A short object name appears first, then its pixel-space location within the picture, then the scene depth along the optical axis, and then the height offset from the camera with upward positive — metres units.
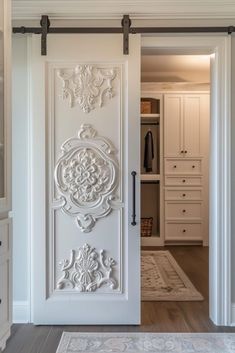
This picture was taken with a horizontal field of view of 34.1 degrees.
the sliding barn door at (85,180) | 2.97 -0.08
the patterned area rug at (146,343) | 2.59 -1.21
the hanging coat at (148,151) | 6.15 +0.31
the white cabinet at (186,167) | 6.09 +0.05
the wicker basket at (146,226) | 6.05 -0.88
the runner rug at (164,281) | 3.72 -1.22
